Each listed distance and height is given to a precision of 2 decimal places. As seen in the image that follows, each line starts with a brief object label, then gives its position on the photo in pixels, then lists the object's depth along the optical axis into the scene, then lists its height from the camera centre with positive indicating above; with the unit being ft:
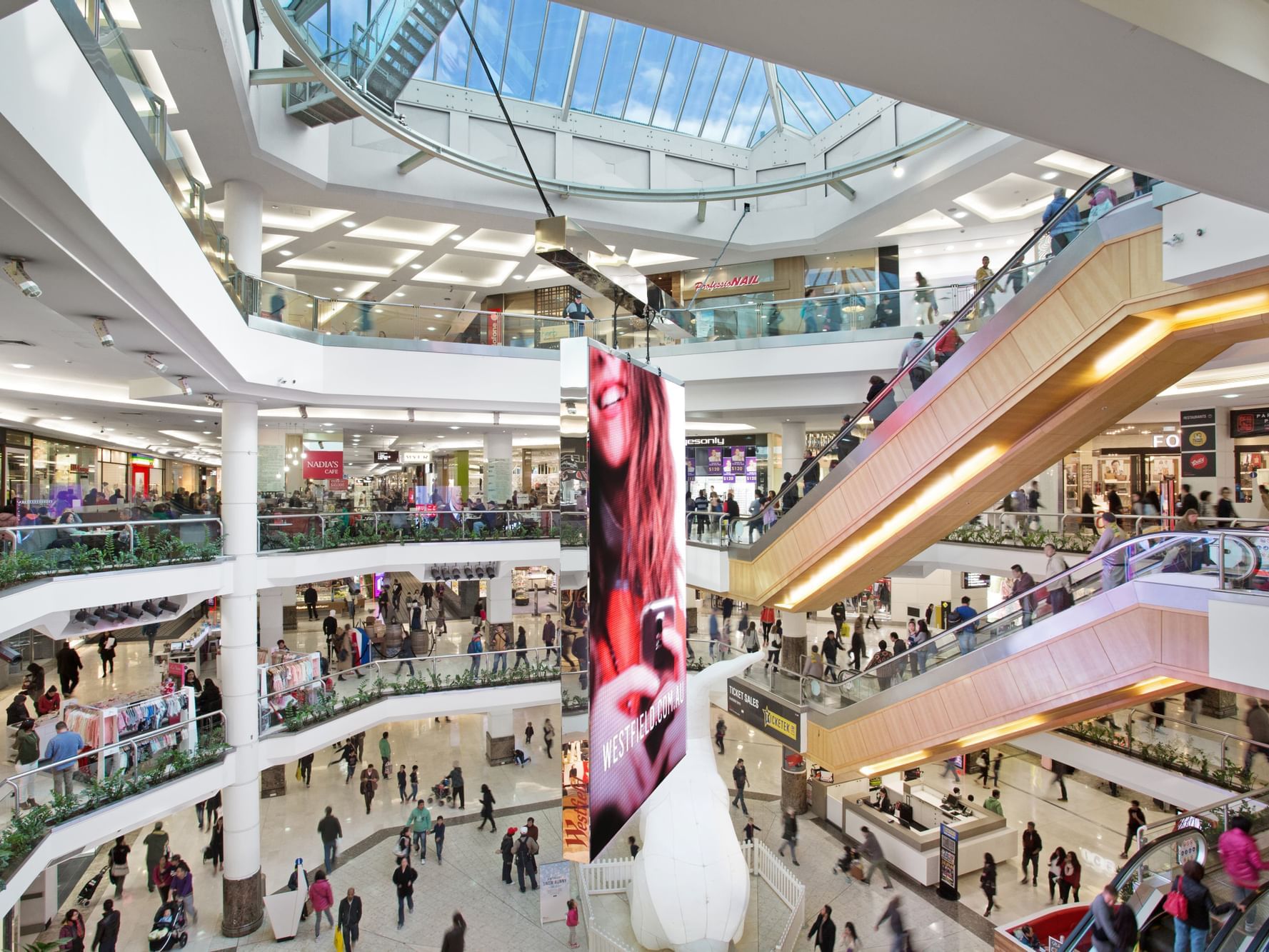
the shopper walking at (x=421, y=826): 43.91 -20.85
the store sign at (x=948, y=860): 39.45 -20.95
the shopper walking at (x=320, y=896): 37.37 -21.21
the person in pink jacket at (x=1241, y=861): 21.98 -11.76
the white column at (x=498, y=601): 59.72 -10.24
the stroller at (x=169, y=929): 34.96 -21.68
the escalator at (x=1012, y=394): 21.90 +2.90
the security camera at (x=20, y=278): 14.82 +4.06
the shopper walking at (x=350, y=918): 35.17 -21.01
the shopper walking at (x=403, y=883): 37.86 -20.94
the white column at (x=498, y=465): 63.46 +0.84
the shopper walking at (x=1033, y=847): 39.88 -20.46
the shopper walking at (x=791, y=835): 44.32 -21.80
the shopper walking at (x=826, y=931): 33.42 -20.94
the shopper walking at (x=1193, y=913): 21.12 -12.78
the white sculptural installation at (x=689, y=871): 32.32 -17.83
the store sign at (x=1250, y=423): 49.62 +3.07
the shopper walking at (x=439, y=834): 44.75 -21.76
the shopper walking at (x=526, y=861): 41.34 -21.69
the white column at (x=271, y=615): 56.95 -10.70
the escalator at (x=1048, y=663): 23.86 -7.62
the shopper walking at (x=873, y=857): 41.73 -21.85
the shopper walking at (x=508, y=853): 41.55 -21.29
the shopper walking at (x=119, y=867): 39.24 -20.66
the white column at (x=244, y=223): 39.91 +13.83
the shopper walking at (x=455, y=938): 29.48 -18.67
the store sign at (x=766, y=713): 44.21 -15.36
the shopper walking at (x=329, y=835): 42.34 -20.53
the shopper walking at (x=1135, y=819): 41.11 -19.73
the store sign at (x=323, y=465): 53.57 +0.80
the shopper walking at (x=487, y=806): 47.67 -21.42
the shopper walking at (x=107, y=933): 32.42 -19.96
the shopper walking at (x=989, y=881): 37.77 -20.98
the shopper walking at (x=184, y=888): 37.40 -20.83
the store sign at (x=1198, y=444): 53.36 +1.80
